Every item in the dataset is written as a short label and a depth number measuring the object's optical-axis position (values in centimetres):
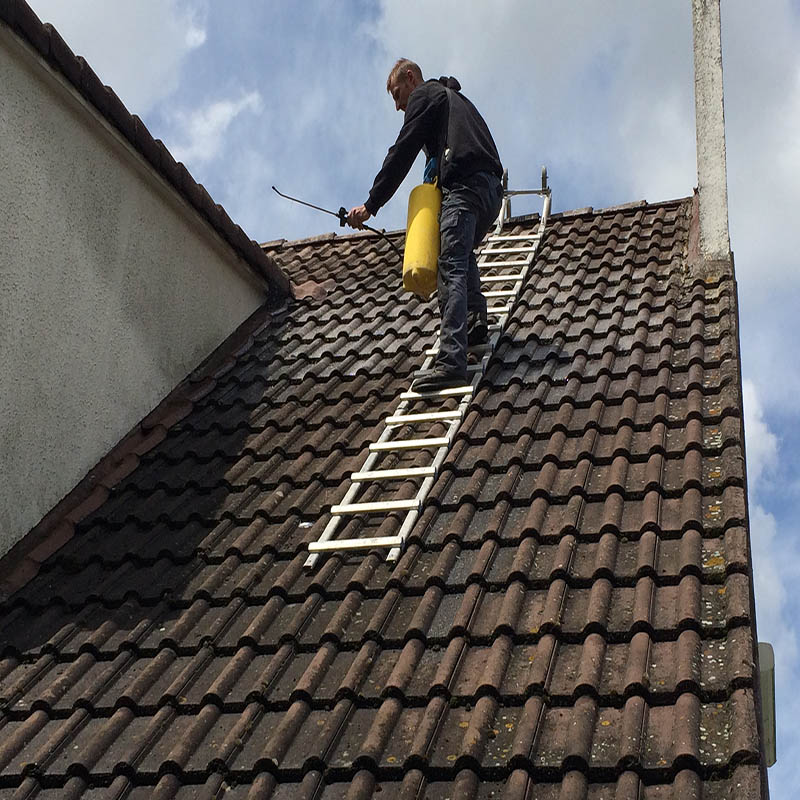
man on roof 646
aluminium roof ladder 478
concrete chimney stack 759
